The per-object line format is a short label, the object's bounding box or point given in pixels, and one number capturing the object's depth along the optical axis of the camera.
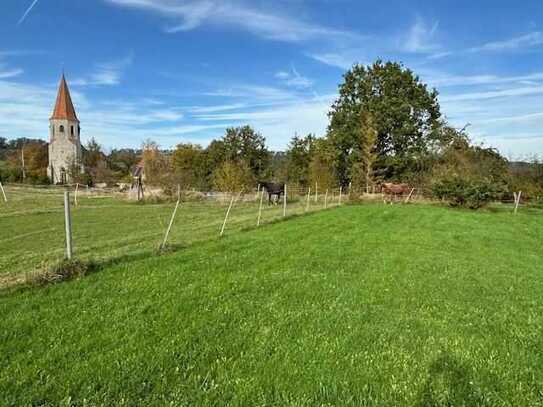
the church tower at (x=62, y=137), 80.09
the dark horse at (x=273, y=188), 30.94
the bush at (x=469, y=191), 29.69
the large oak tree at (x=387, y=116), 48.16
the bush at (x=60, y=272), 6.75
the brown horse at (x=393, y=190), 33.97
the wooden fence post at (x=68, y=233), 7.56
